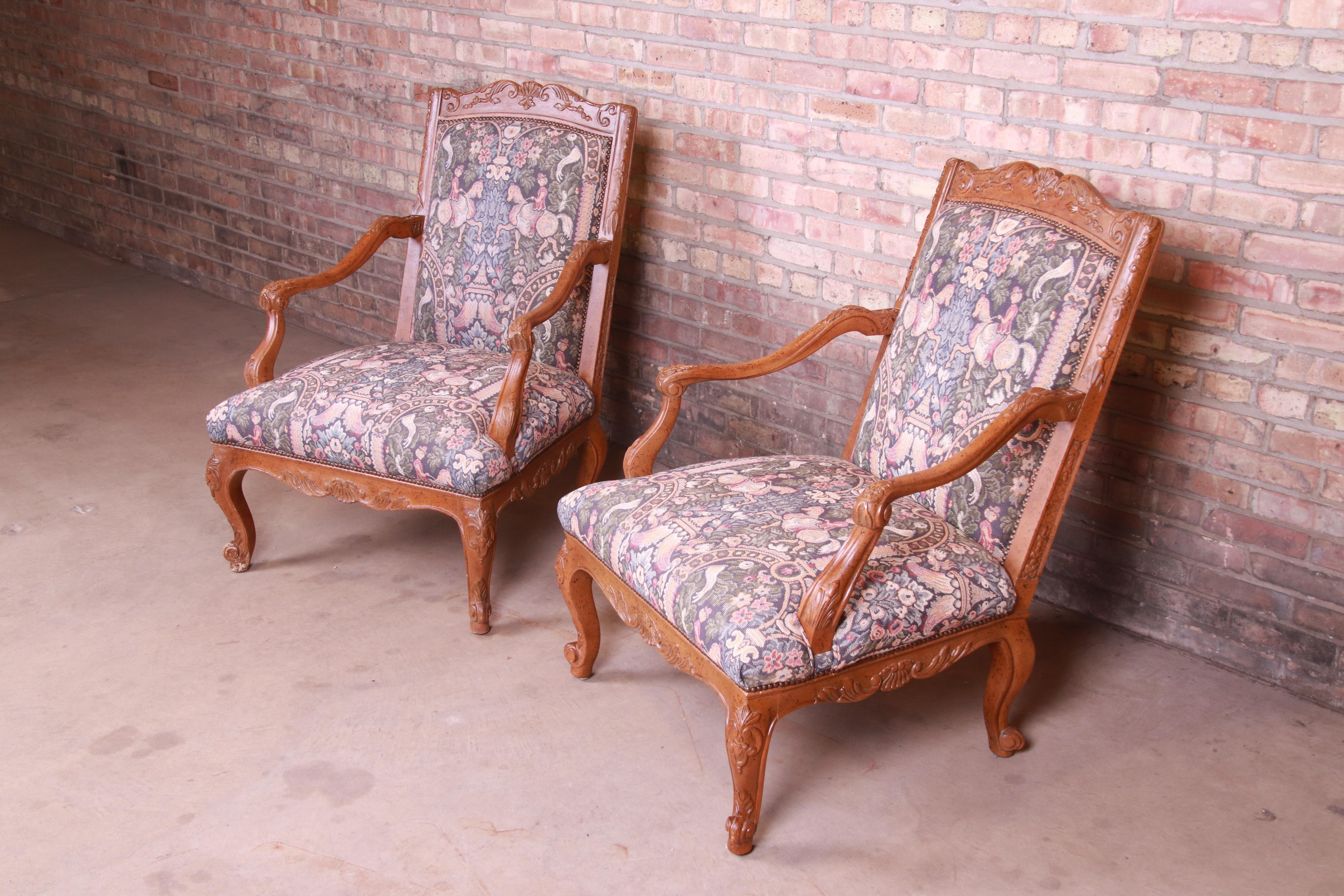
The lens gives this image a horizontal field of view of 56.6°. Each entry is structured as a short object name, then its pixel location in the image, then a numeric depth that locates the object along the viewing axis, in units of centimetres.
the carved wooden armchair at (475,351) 278
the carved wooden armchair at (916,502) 207
